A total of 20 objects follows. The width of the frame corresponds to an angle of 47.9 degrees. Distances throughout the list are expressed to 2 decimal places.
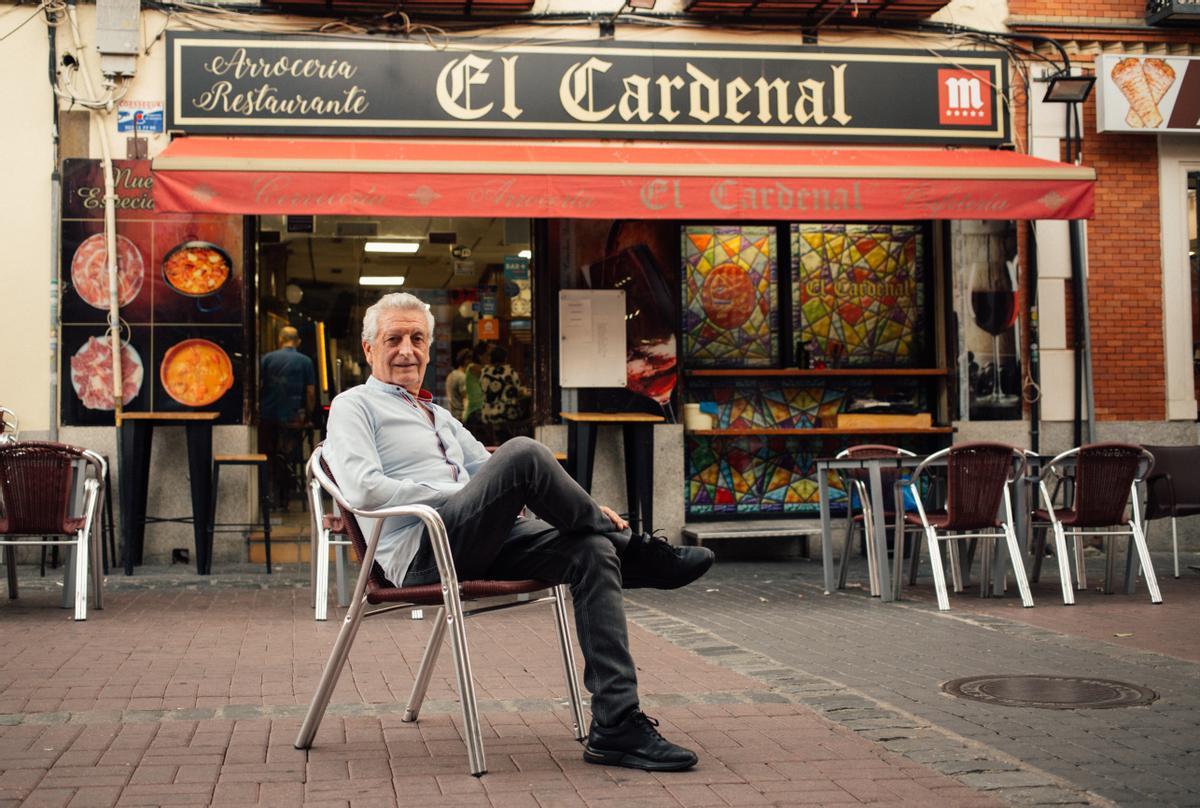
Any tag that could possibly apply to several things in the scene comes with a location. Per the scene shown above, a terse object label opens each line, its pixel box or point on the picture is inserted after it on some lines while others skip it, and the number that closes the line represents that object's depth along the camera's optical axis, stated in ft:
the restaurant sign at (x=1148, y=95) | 39.73
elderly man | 13.14
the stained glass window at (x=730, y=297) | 39.24
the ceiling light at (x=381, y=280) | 38.55
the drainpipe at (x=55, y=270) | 35.27
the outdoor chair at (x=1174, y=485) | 32.40
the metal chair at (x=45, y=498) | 25.29
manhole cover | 16.55
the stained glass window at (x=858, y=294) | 40.06
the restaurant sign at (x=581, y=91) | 36.11
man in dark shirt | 37.24
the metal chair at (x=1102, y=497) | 27.20
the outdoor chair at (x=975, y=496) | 26.25
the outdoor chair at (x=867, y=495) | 28.32
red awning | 31.32
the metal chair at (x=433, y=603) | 13.02
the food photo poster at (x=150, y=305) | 35.42
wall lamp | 38.27
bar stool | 33.78
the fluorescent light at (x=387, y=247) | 38.65
